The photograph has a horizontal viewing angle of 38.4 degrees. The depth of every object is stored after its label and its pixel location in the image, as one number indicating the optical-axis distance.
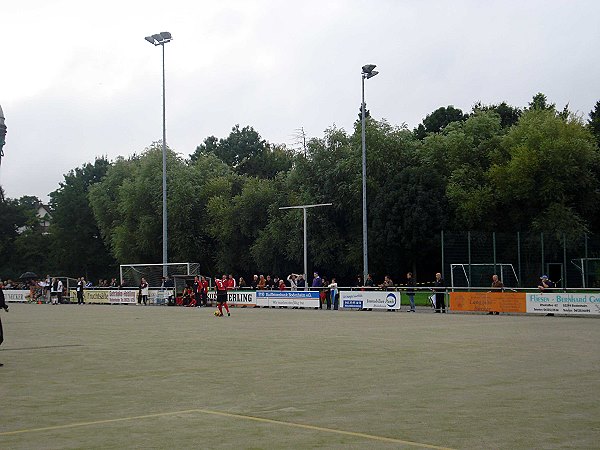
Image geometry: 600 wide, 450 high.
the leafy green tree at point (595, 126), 63.13
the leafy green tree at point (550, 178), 56.88
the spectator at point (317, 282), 46.41
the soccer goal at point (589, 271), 45.44
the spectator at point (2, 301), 20.34
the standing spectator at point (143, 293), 54.22
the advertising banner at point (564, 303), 33.94
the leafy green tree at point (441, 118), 78.56
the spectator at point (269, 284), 50.79
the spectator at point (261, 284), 49.66
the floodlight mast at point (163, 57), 56.47
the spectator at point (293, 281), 49.00
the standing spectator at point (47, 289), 58.81
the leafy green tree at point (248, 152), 106.09
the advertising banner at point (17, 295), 63.75
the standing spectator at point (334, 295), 43.44
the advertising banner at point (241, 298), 47.68
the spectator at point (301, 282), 47.85
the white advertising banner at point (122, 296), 55.25
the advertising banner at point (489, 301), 35.91
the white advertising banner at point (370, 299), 41.47
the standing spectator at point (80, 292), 57.75
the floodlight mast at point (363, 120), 49.28
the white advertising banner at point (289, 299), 45.16
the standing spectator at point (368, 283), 44.12
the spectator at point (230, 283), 49.00
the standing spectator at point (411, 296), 40.56
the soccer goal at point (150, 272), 56.44
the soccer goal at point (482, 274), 47.75
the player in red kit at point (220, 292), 35.72
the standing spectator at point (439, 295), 38.38
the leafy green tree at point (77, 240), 96.19
